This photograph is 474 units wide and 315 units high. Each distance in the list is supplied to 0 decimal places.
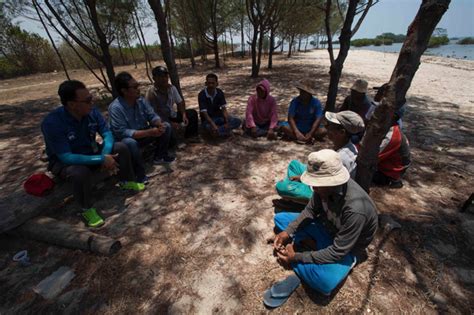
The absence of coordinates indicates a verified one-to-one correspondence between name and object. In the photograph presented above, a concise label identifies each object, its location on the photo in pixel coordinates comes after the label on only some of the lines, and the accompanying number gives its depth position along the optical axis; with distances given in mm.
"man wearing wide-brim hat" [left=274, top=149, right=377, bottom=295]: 1821
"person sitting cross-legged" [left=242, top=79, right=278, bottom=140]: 4793
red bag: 2775
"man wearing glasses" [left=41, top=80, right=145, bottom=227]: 2732
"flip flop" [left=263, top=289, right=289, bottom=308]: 1911
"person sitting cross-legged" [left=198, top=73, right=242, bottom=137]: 4910
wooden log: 2418
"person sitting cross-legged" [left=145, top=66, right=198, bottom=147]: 4320
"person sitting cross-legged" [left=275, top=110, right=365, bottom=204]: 2373
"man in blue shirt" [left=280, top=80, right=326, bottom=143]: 4555
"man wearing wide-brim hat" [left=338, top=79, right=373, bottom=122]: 3696
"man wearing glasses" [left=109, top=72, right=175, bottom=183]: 3438
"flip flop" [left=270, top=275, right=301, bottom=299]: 1951
